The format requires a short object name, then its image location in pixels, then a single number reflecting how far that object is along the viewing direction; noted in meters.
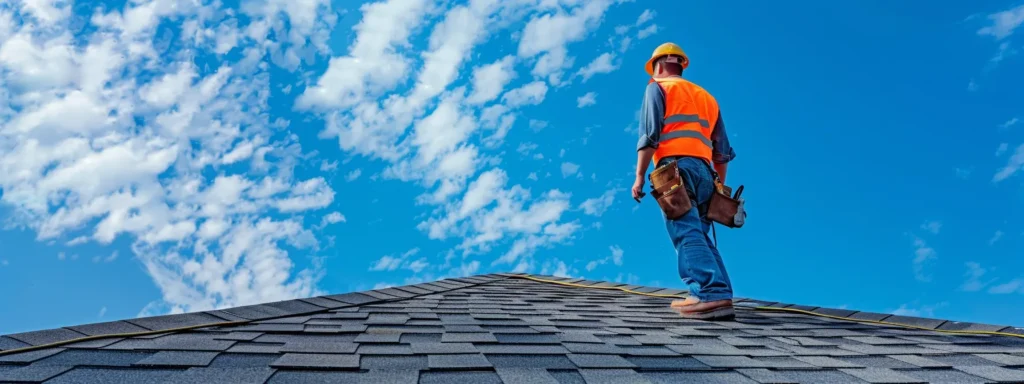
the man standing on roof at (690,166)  3.29
